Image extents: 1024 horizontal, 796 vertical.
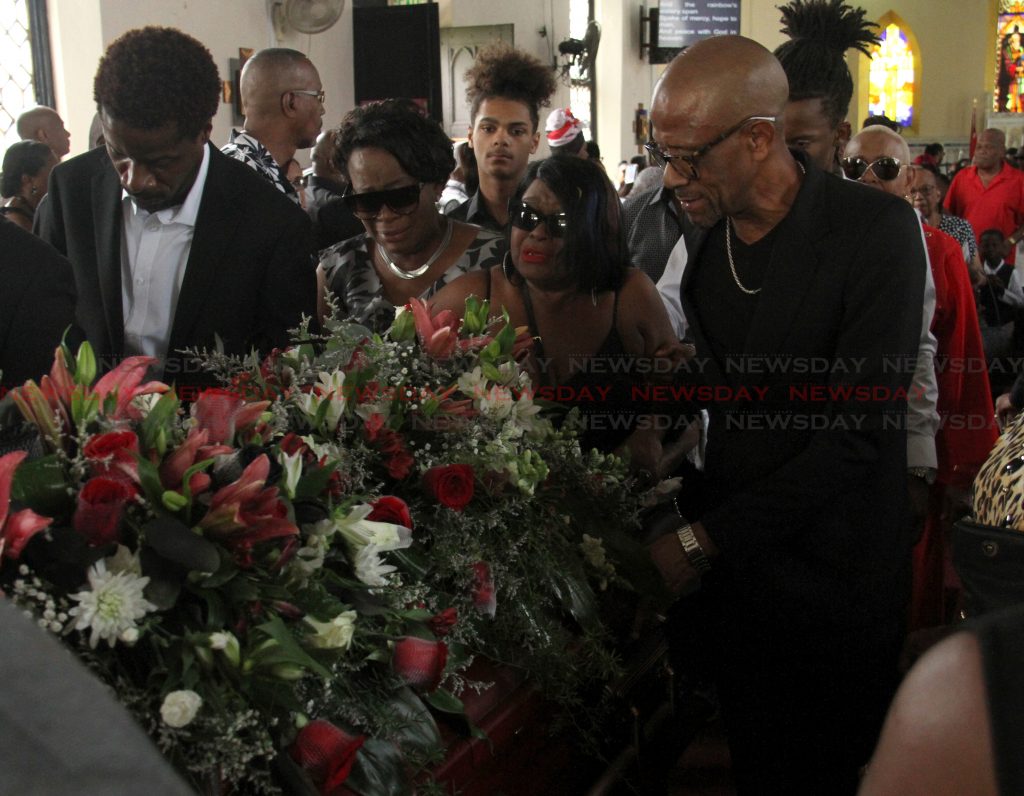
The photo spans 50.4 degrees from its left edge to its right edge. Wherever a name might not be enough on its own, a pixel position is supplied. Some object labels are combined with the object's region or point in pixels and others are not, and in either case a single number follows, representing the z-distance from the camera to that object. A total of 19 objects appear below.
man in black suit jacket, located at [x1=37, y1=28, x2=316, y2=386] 2.66
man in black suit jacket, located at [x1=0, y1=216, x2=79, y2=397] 2.25
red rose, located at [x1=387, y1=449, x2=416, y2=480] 1.90
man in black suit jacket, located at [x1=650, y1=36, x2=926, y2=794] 2.10
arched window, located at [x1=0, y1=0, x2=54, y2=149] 5.89
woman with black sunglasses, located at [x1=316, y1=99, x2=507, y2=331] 3.03
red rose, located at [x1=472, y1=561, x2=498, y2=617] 1.85
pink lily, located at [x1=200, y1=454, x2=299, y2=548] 1.39
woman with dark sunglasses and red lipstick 2.69
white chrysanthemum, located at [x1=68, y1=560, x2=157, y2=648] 1.26
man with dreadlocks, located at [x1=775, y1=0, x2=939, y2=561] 2.65
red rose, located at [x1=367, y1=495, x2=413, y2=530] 1.72
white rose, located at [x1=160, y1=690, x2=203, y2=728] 1.22
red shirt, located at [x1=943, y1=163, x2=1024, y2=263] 9.84
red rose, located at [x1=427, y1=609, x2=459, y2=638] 1.70
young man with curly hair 4.00
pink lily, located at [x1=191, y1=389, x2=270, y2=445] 1.60
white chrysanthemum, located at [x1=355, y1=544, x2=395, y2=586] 1.58
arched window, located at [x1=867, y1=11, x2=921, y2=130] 26.97
